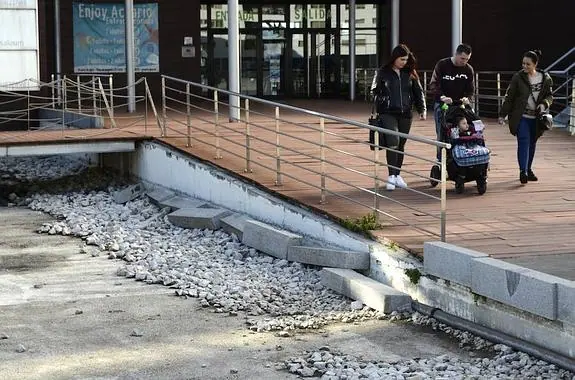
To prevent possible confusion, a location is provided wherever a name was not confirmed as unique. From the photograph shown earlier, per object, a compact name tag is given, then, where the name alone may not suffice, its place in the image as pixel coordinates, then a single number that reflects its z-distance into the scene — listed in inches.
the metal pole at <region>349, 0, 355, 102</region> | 1119.0
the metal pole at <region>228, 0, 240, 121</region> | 783.7
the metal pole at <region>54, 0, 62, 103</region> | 1101.7
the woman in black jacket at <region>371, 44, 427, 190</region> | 499.5
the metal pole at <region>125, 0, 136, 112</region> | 901.2
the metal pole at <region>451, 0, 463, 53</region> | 876.6
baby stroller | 487.2
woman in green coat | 522.0
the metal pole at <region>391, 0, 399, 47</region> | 1098.3
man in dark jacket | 508.4
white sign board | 802.2
